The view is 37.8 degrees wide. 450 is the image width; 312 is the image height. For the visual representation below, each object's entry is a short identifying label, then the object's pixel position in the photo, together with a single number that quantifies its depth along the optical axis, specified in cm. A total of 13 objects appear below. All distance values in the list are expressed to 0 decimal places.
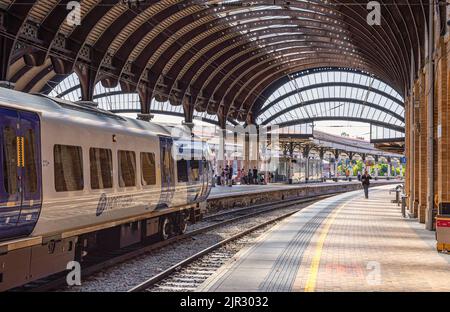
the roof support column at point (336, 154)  9500
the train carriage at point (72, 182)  1025
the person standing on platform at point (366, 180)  4425
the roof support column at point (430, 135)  2091
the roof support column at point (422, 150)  2584
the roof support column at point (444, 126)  2039
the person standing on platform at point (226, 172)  5852
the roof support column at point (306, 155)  8209
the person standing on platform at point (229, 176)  5810
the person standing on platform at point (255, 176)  6700
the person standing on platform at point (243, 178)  6787
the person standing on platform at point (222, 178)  5776
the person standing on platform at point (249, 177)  6688
